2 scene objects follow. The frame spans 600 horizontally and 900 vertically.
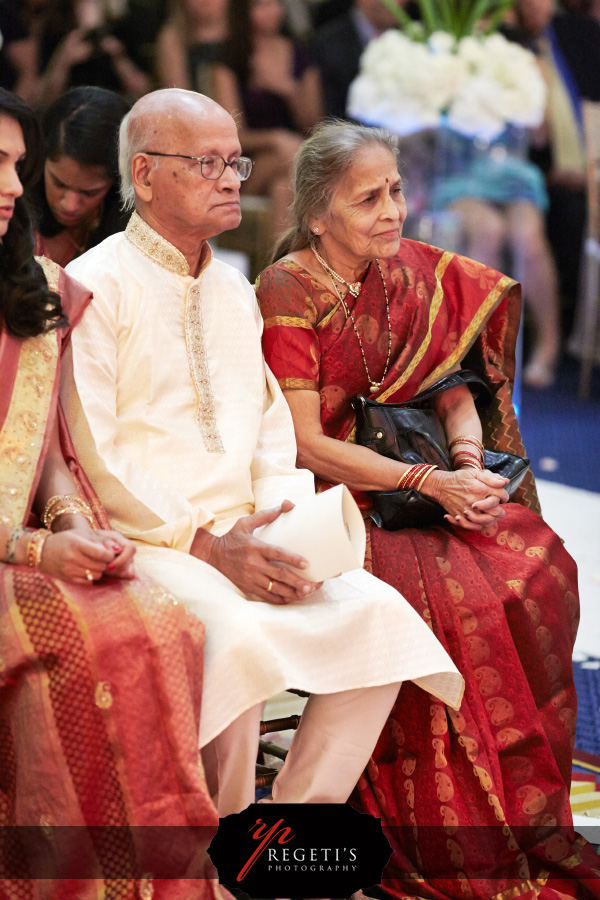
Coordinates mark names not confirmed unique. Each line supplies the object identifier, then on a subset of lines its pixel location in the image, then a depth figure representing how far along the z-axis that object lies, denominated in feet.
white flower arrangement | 20.92
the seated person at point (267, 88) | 27.04
